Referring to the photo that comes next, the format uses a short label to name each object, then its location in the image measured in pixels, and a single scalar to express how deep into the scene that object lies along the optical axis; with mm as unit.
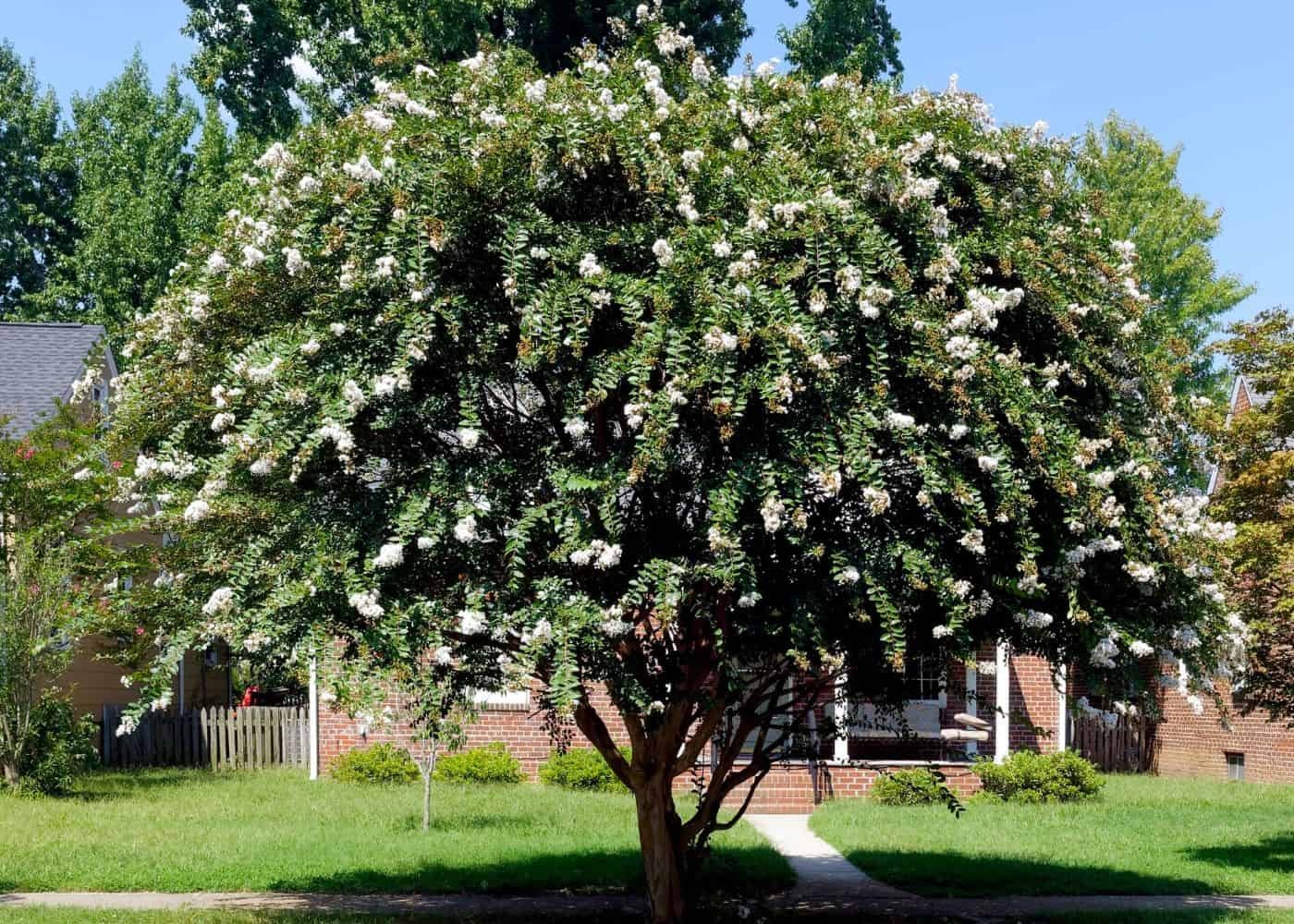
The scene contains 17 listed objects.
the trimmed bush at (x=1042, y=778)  19312
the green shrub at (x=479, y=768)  20250
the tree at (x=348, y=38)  29562
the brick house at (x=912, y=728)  19922
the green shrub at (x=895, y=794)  18641
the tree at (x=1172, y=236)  33031
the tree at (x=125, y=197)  34375
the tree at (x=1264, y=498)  13102
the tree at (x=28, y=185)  40438
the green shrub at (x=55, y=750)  18266
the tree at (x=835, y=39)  31594
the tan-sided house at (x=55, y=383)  23672
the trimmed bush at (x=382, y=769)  20484
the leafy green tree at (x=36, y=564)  18516
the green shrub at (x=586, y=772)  19469
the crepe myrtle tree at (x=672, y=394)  8109
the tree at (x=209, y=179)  33281
